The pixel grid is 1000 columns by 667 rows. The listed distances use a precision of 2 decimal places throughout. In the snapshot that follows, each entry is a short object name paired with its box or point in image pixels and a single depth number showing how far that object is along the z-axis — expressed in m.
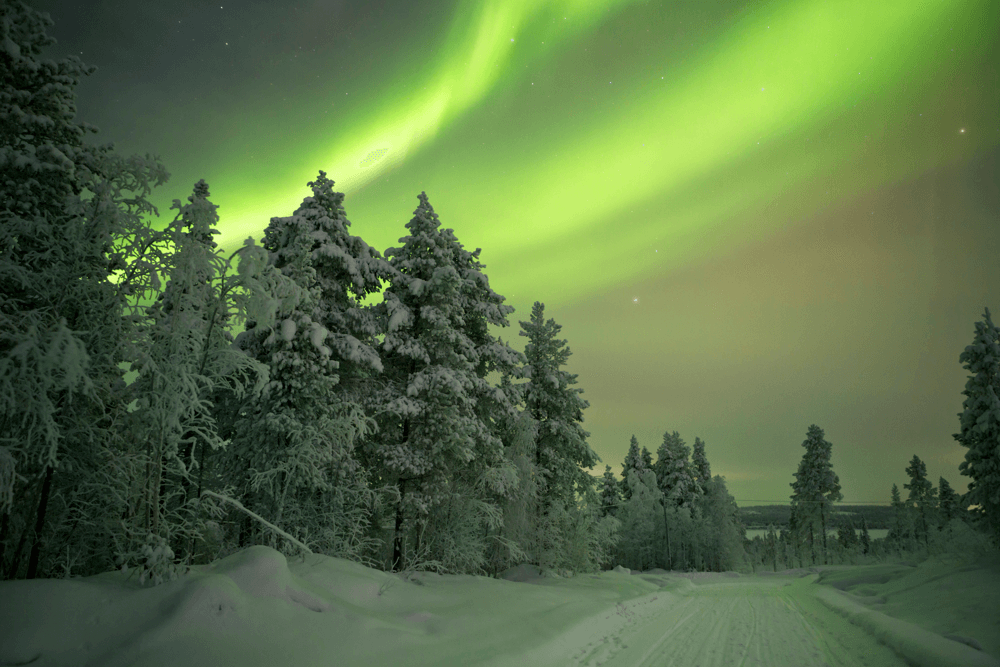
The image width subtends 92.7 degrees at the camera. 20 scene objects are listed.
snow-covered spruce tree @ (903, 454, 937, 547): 59.75
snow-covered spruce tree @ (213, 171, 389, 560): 13.80
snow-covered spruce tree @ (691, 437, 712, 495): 59.45
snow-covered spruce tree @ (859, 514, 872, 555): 77.34
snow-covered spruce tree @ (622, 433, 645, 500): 59.00
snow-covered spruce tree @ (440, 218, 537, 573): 18.67
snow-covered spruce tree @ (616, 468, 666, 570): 53.03
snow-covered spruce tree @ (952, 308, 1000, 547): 24.11
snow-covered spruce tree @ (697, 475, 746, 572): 53.00
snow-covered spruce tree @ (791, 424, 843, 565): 52.50
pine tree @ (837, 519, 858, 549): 76.04
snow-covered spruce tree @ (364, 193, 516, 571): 16.66
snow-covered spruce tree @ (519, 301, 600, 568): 23.62
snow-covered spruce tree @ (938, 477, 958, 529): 55.31
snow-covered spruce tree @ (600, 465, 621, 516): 56.48
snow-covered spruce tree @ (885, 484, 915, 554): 61.03
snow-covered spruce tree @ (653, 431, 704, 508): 54.25
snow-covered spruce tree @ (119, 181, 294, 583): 7.66
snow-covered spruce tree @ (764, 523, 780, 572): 67.94
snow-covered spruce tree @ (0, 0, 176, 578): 6.64
